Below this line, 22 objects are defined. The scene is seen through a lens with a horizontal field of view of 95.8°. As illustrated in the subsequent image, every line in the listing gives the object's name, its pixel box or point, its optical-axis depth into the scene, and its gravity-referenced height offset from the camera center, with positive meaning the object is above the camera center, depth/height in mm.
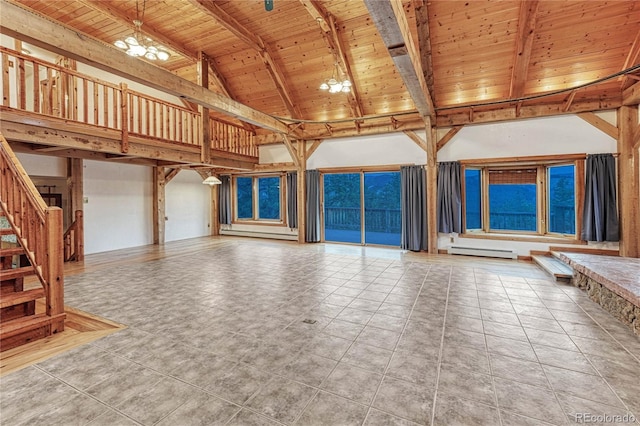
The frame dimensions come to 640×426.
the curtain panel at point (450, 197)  6730 +338
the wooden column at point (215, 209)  10539 +189
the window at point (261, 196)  10031 +635
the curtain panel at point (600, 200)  5480 +178
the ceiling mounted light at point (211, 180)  7539 +895
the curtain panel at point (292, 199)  8961 +453
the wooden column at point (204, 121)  7154 +2342
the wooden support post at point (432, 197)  6883 +354
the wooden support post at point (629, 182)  5281 +508
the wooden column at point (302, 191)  8672 +677
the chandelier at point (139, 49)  4684 +2836
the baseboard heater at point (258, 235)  9209 -695
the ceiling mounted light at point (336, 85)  5559 +2495
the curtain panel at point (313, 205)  8531 +248
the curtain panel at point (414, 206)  7121 +143
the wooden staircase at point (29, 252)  2826 -356
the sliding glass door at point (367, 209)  11461 +128
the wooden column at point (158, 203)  8562 +372
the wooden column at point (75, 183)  6656 +780
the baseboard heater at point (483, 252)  6273 -921
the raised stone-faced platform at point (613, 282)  2960 -853
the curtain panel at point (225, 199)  10305 +552
